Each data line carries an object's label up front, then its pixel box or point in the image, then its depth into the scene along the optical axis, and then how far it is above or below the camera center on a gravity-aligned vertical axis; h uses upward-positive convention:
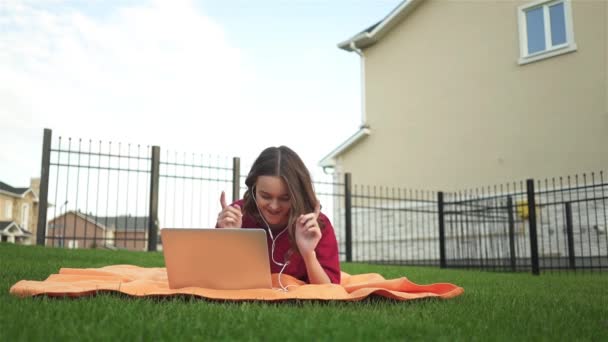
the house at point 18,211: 33.31 +1.60
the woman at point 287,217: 3.03 +0.11
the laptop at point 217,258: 2.60 -0.10
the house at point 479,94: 10.92 +3.14
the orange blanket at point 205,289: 2.70 -0.26
